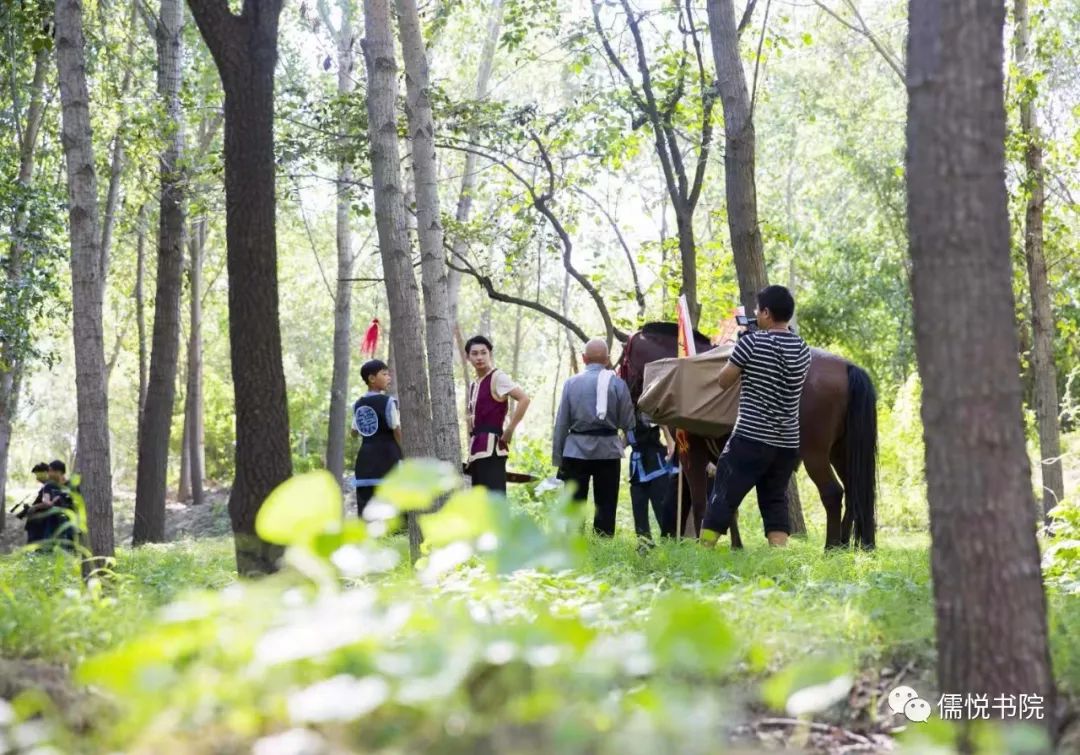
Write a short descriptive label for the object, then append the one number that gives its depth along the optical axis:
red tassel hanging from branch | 15.91
